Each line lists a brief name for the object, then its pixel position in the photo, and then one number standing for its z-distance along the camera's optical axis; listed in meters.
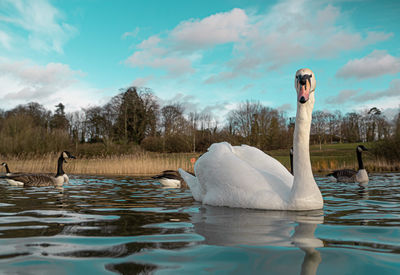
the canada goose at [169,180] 9.95
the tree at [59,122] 61.04
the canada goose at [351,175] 11.81
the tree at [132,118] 47.54
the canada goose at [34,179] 10.03
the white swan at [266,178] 4.57
